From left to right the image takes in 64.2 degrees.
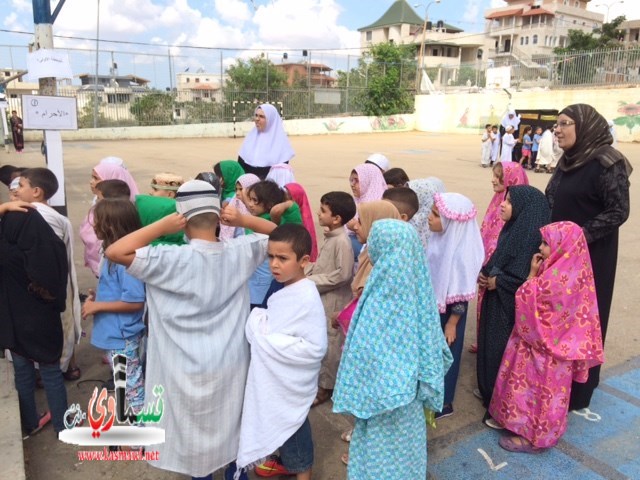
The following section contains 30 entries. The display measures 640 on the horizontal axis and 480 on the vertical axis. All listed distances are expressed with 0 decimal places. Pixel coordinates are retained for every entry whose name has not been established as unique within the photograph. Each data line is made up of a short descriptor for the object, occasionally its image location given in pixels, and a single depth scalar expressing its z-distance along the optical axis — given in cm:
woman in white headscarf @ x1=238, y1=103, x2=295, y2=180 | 511
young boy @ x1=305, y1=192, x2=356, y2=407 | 306
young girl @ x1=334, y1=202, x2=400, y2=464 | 259
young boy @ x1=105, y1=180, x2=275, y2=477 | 201
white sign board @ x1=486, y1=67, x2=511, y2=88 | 2936
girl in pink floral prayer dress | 264
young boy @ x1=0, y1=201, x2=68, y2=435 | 255
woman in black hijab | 292
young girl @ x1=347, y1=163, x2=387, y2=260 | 412
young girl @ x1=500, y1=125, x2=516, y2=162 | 1579
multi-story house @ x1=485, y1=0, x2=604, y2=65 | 5938
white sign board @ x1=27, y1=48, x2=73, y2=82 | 407
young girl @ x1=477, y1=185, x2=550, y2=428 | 289
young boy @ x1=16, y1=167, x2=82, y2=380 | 284
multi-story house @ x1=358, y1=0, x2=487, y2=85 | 6172
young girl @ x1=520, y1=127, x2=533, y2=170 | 1625
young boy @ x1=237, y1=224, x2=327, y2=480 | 217
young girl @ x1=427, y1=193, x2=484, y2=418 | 280
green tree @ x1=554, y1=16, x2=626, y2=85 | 2573
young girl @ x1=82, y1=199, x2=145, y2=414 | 252
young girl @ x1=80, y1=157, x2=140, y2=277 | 371
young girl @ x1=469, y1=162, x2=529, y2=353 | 340
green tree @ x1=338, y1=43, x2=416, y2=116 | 3219
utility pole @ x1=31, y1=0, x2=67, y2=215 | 411
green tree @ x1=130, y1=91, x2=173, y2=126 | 2536
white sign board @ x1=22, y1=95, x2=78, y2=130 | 405
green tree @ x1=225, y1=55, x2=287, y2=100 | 2752
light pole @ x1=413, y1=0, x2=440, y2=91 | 3363
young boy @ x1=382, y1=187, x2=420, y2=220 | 312
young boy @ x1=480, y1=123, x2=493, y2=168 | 1595
